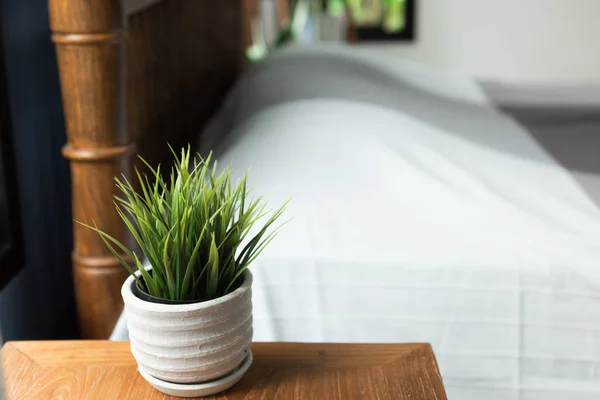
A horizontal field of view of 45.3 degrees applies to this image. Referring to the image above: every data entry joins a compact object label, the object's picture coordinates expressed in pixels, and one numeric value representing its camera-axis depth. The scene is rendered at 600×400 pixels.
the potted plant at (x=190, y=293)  0.59
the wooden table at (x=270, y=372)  0.63
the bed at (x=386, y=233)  0.90
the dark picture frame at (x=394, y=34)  3.74
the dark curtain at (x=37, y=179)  0.97
